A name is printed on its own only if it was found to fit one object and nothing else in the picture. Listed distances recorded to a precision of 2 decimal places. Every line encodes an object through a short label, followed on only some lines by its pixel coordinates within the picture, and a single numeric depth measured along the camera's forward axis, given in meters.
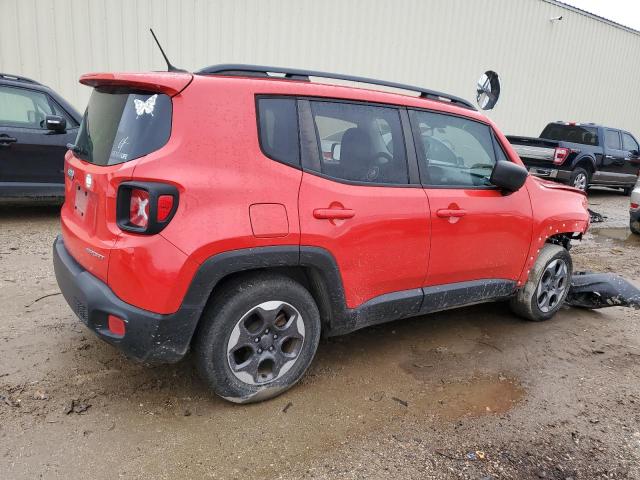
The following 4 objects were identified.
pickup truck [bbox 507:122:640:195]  11.26
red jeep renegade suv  2.29
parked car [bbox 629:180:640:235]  8.16
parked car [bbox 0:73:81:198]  6.13
